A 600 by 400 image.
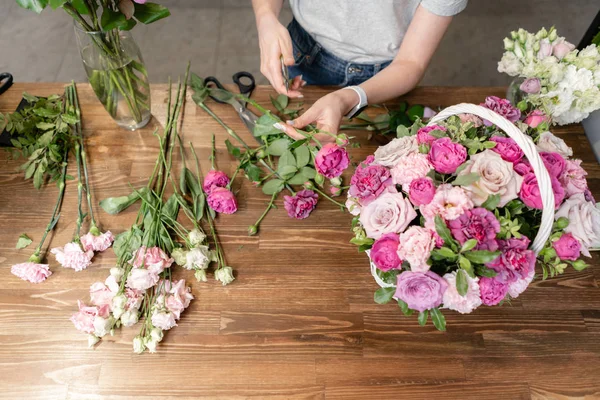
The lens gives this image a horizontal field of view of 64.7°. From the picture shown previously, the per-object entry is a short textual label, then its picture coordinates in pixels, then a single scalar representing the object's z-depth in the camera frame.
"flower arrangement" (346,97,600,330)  0.65
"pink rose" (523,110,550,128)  0.80
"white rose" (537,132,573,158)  0.77
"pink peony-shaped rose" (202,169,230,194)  0.97
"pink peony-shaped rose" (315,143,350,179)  0.85
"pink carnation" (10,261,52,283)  0.90
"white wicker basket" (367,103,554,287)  0.63
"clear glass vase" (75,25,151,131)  0.92
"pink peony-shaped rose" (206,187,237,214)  0.95
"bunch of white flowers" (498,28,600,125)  0.94
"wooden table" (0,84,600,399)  0.82
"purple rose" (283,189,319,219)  0.97
